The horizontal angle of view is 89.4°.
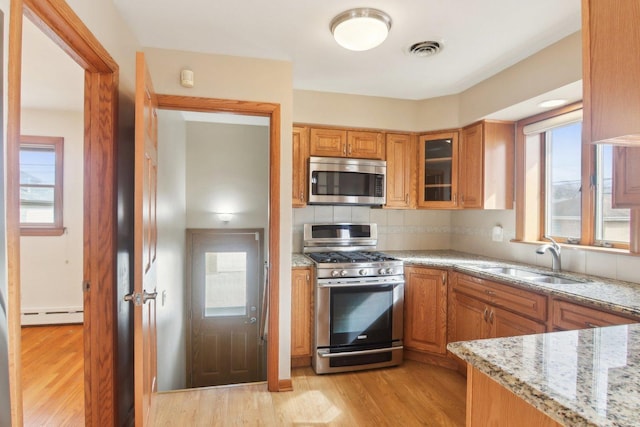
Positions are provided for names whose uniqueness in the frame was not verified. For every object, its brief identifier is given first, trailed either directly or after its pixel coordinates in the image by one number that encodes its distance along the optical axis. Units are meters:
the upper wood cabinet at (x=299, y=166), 2.97
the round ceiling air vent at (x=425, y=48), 2.14
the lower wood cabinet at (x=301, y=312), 2.71
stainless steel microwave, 2.98
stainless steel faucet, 2.34
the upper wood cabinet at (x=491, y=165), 2.83
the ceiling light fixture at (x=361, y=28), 1.79
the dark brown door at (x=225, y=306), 4.04
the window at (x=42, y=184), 3.92
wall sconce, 4.17
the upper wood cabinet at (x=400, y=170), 3.22
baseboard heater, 3.86
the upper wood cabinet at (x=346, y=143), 3.04
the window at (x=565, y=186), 2.21
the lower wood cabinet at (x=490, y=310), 1.98
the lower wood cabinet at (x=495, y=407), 0.72
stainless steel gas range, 2.66
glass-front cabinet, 3.10
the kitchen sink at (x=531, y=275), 2.19
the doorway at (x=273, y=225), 2.39
